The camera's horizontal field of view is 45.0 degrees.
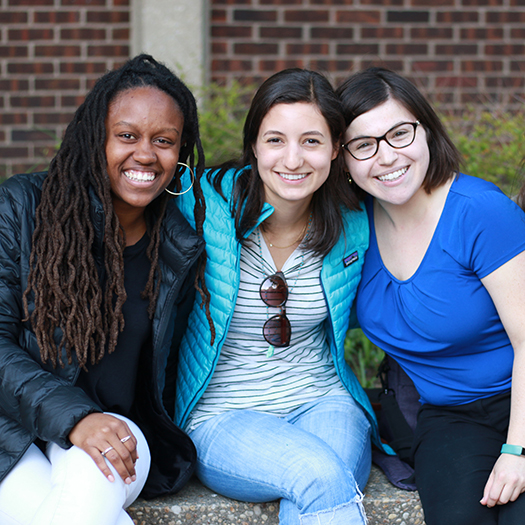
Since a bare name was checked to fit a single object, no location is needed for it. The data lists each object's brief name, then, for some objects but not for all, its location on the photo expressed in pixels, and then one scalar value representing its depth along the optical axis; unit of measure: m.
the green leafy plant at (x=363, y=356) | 3.45
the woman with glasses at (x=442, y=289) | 2.19
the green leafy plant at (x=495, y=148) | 3.61
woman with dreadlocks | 1.91
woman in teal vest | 2.35
